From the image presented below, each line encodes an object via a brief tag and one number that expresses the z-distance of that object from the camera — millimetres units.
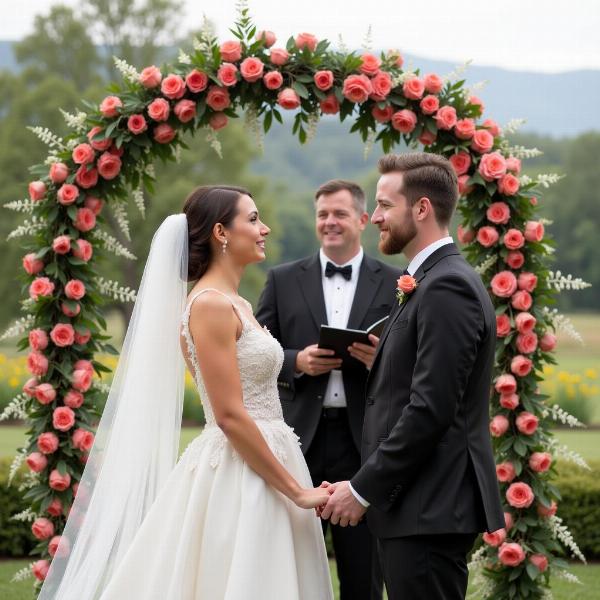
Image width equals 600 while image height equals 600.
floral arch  5758
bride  4098
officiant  5319
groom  3754
